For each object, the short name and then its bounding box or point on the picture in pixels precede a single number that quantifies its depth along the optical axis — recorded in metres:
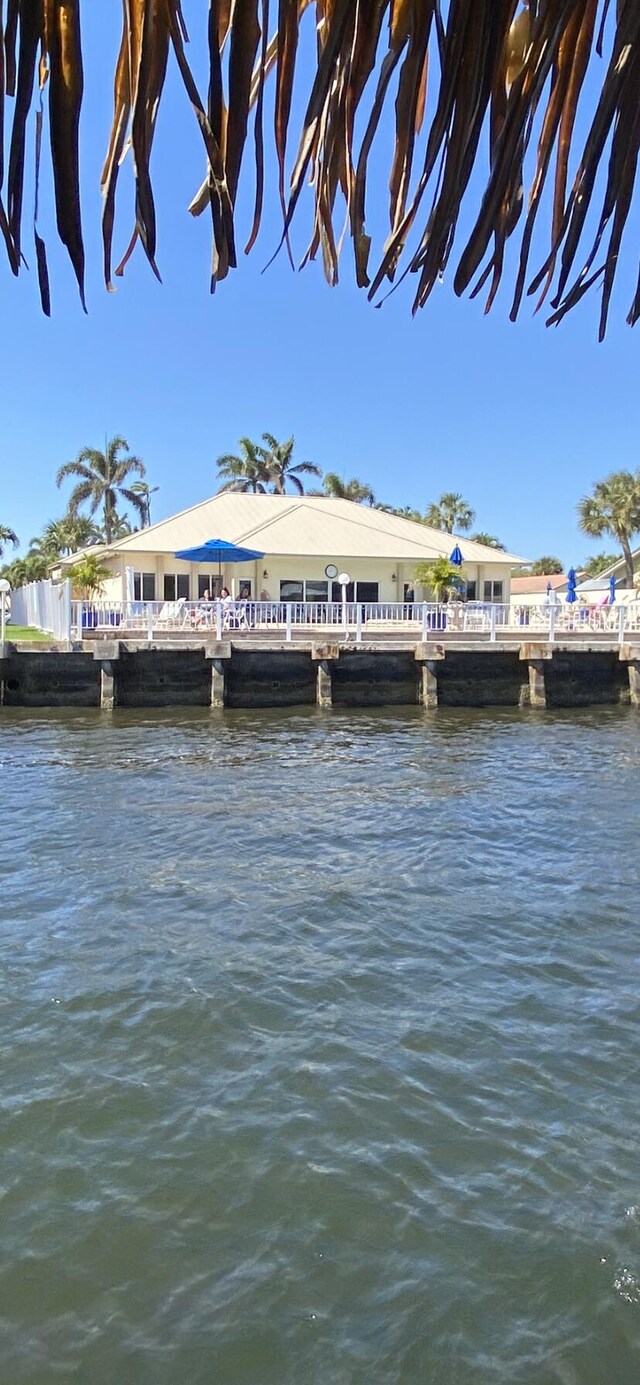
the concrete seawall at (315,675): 23.00
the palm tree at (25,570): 79.50
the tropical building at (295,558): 34.03
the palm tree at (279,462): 59.16
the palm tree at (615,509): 67.00
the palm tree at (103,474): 63.00
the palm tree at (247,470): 59.00
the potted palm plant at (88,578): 33.16
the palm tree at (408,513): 79.12
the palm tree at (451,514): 79.00
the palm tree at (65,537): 81.19
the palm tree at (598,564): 85.38
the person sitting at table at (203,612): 24.98
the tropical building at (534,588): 61.06
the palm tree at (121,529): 69.82
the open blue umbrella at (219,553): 27.72
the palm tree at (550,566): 95.75
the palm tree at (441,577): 30.70
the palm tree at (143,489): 66.99
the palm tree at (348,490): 61.03
